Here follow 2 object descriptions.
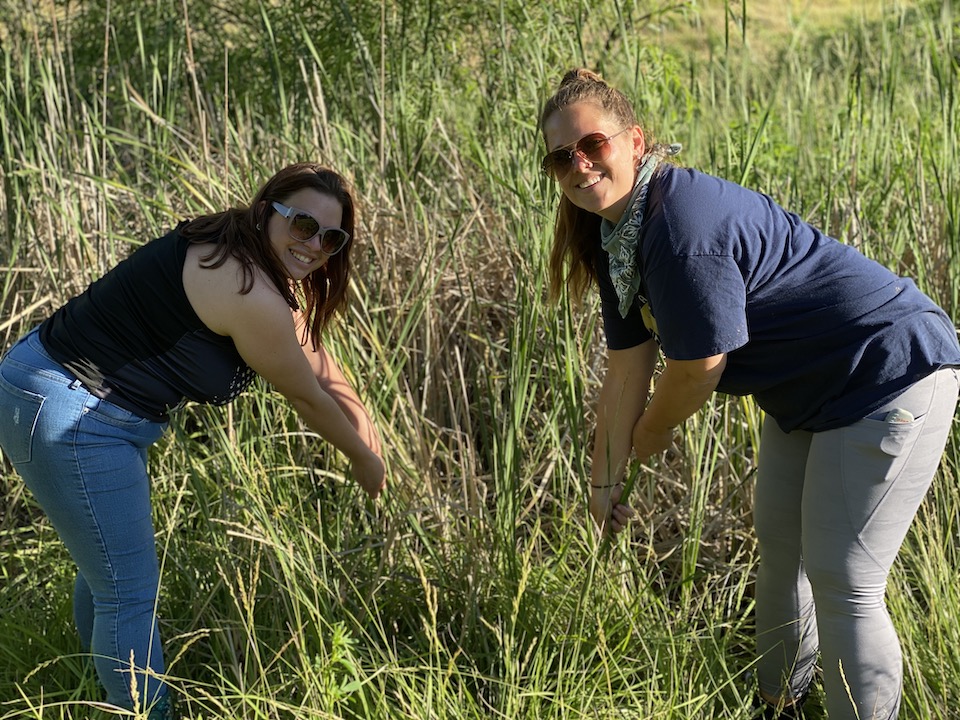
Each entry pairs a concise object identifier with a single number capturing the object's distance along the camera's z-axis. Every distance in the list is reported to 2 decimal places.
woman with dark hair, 1.88
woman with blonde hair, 1.63
